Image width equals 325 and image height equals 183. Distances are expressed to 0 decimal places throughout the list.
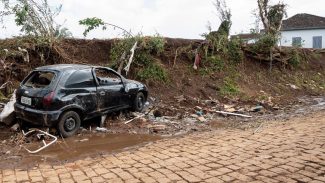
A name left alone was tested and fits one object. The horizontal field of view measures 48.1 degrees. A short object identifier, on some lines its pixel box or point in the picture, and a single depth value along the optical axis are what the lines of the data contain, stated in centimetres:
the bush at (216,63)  1566
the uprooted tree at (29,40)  1146
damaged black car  769
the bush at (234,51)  1678
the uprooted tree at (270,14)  2206
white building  4062
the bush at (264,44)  1702
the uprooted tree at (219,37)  1606
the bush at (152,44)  1367
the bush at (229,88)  1389
